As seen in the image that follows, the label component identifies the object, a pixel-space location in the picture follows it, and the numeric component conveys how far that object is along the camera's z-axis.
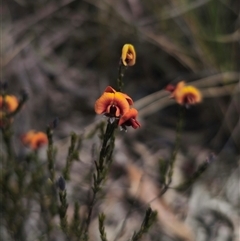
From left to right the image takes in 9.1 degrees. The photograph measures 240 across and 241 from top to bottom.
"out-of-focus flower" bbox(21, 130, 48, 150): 0.65
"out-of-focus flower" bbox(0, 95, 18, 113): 0.65
